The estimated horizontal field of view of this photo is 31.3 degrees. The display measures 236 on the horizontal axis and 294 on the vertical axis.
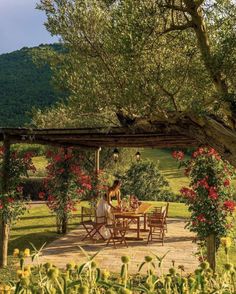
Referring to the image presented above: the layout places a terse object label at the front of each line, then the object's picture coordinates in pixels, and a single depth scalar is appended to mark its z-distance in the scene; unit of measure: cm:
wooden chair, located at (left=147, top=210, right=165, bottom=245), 1091
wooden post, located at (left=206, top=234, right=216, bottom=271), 798
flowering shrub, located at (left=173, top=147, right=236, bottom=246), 788
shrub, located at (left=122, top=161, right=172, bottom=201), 2214
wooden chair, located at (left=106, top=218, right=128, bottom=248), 1038
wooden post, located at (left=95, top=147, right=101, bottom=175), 1387
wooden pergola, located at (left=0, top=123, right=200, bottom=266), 793
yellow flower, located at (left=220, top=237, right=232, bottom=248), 243
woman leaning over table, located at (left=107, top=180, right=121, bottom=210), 1187
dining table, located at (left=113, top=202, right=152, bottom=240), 1095
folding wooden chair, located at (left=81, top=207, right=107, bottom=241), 1074
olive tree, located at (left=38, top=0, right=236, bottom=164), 611
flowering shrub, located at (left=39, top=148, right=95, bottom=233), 1191
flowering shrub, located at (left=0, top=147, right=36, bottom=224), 897
